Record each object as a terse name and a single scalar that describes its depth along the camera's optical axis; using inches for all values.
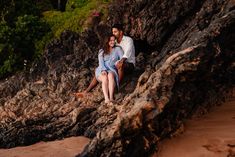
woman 360.8
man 378.6
